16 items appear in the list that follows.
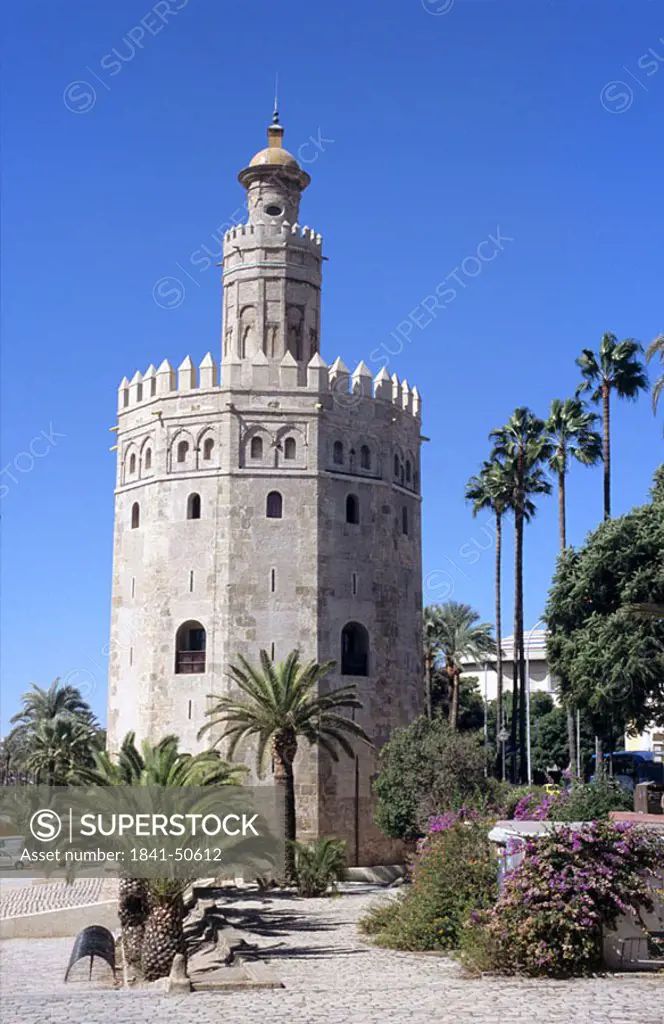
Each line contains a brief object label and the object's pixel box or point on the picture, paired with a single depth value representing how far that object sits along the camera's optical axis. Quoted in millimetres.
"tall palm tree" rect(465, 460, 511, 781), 43438
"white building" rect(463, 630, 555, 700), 76250
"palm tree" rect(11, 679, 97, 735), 52375
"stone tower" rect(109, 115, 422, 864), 34062
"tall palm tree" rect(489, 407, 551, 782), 41688
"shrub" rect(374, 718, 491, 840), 30672
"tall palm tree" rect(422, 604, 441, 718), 54062
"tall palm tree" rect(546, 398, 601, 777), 39875
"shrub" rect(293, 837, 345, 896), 27438
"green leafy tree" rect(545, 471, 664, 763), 28781
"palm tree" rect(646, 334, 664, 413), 25062
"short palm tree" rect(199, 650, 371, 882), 29375
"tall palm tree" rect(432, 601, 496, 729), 54031
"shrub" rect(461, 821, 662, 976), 14328
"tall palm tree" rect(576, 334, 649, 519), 38125
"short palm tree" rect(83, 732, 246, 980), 17969
